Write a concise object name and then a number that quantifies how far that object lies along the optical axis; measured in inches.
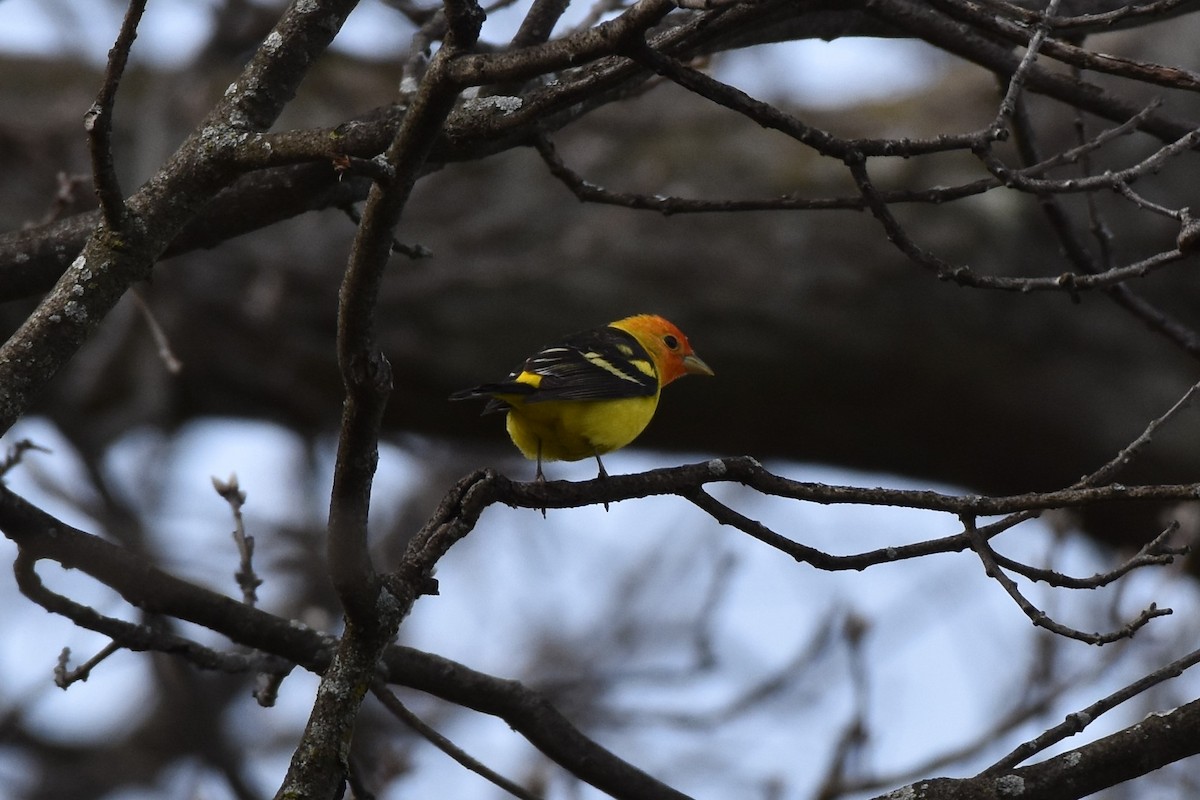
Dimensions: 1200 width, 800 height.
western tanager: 316.5
